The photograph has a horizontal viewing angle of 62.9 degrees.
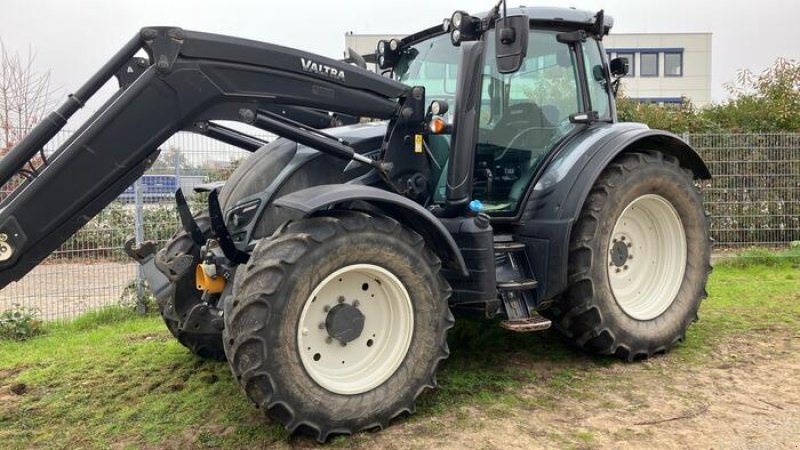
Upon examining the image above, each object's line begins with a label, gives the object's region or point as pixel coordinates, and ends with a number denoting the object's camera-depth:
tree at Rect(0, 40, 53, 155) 10.82
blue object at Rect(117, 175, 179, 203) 6.84
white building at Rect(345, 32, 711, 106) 39.09
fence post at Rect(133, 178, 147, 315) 6.77
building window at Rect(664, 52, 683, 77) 39.50
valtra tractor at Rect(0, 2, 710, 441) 3.20
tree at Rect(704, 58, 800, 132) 9.76
